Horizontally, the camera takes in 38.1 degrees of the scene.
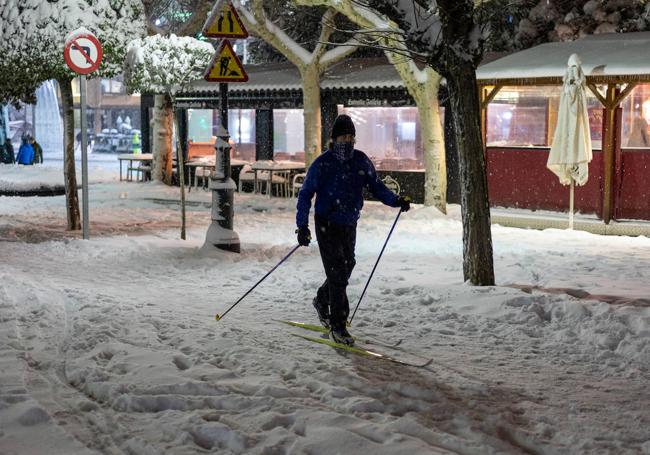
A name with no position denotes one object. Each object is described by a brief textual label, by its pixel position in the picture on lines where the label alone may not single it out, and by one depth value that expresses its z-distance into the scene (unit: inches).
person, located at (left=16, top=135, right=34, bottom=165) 1320.1
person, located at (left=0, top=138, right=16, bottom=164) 1446.9
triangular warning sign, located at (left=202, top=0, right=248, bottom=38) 468.4
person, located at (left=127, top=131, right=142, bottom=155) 1740.8
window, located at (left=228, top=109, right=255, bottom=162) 1012.5
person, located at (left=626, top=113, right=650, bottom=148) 630.5
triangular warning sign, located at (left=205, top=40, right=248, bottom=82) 470.9
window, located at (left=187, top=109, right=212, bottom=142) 1091.9
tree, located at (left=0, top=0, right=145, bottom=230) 539.2
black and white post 486.6
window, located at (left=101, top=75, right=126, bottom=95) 2753.4
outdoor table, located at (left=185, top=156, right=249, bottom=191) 964.6
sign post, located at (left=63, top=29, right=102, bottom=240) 505.0
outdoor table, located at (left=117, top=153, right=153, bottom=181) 1055.0
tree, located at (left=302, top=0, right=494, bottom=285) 365.1
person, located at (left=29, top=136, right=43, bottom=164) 1355.6
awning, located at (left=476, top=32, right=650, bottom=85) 584.7
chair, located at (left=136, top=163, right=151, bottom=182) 1075.0
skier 280.7
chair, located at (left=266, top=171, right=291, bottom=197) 900.0
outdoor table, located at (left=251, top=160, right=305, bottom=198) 871.1
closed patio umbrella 577.0
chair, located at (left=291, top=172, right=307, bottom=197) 864.4
